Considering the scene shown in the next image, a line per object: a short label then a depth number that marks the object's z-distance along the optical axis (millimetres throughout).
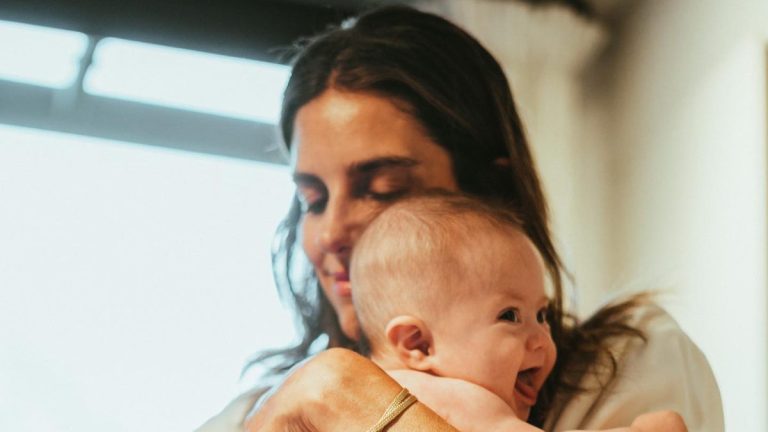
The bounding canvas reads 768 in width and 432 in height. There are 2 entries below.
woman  1083
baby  1007
